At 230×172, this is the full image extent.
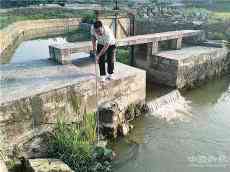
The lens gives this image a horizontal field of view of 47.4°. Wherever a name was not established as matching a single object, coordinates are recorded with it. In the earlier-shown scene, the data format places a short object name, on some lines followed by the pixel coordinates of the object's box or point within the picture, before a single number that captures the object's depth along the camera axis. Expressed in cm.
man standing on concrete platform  599
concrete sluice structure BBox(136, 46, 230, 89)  943
